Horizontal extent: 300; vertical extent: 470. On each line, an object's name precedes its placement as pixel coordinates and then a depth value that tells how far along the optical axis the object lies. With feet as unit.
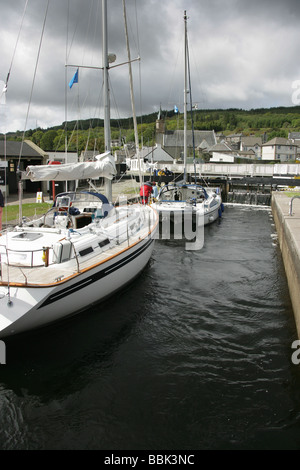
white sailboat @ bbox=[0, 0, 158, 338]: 20.49
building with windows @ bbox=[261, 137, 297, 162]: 308.65
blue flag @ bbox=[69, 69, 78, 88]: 38.42
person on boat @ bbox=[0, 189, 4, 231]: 31.24
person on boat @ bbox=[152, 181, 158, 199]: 68.44
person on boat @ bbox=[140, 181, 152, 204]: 59.36
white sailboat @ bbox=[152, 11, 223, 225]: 58.85
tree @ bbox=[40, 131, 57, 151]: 398.77
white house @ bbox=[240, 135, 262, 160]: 380.58
